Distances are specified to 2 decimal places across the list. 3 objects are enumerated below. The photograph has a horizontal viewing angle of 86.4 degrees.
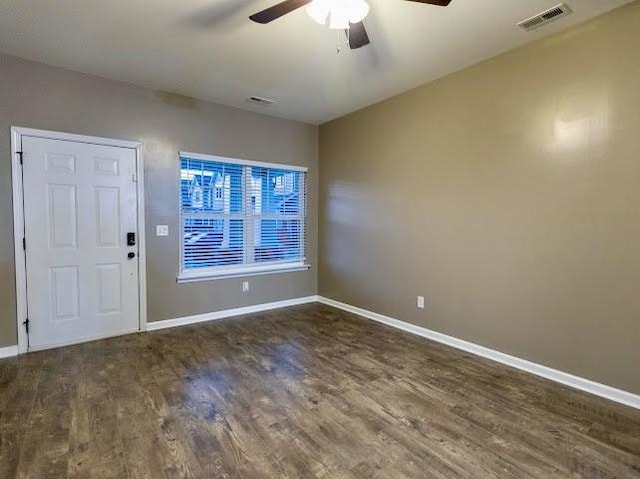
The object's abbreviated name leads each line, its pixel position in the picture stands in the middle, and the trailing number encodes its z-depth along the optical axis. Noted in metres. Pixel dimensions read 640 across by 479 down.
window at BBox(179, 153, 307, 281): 4.22
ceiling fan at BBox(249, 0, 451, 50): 1.86
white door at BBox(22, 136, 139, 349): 3.27
